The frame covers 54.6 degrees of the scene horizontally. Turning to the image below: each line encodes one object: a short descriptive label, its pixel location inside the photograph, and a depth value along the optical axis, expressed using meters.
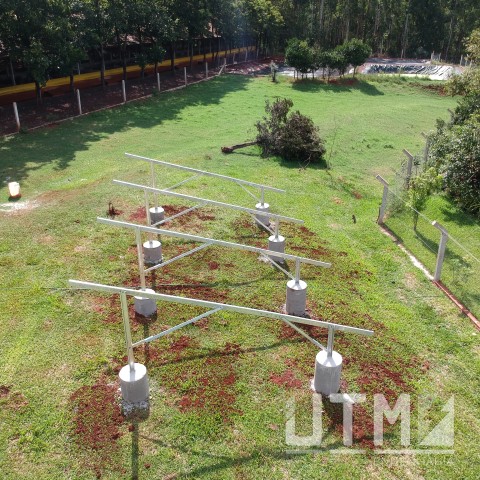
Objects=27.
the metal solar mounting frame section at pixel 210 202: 8.43
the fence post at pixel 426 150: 15.81
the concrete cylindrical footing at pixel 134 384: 5.69
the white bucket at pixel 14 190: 12.51
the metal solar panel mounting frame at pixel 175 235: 6.79
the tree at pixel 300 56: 34.00
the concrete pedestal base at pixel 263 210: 10.91
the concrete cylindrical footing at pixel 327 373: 6.05
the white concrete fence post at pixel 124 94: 24.92
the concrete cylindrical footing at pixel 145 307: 7.55
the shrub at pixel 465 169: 13.41
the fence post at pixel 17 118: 18.85
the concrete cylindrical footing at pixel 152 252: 9.02
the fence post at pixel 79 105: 22.00
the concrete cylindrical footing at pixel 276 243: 9.26
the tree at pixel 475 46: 25.29
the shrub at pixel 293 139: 16.89
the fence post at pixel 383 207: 12.09
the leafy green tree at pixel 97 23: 23.27
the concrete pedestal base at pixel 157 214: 10.48
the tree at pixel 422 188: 12.44
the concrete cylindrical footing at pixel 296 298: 7.70
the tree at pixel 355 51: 35.06
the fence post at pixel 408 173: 13.88
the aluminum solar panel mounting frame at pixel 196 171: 9.94
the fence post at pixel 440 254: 8.90
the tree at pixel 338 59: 35.00
